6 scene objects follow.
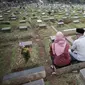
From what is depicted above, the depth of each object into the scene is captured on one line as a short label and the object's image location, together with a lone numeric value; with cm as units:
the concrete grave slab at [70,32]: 598
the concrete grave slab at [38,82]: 259
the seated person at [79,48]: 313
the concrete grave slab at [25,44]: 464
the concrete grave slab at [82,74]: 258
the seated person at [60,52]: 314
